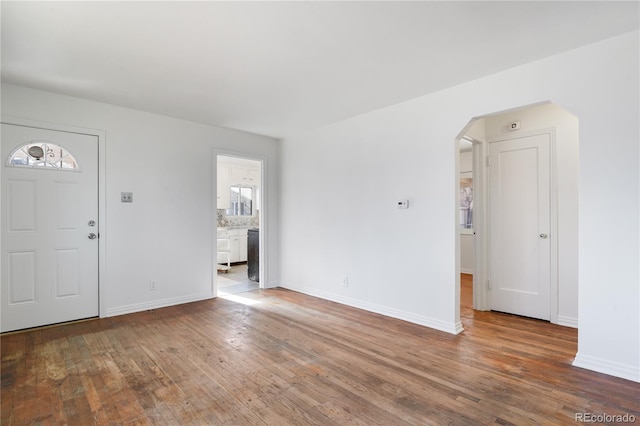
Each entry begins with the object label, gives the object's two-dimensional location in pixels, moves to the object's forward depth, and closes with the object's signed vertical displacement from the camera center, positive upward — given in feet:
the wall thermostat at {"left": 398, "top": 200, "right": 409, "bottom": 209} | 12.01 +0.34
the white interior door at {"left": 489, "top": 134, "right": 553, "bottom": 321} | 11.85 -0.49
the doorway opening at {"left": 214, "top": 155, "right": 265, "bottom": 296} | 20.11 -0.29
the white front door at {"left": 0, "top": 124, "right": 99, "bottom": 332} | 10.75 -0.47
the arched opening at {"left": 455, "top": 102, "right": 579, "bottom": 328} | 11.25 -0.01
